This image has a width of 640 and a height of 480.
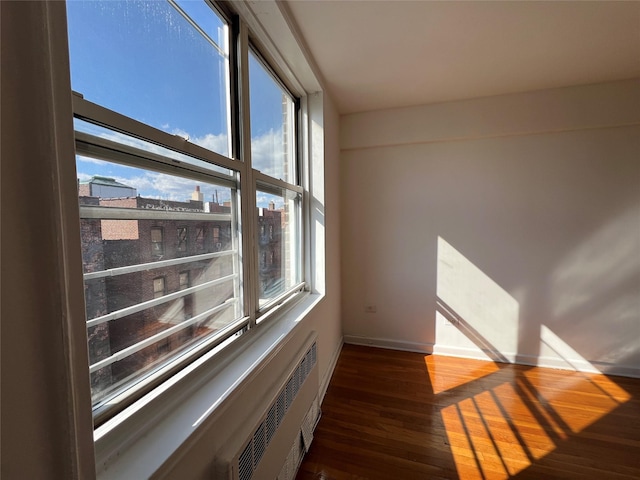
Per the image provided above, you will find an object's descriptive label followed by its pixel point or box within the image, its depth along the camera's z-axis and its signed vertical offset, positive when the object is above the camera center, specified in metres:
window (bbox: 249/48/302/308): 1.51 +0.27
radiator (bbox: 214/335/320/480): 0.88 -0.90
